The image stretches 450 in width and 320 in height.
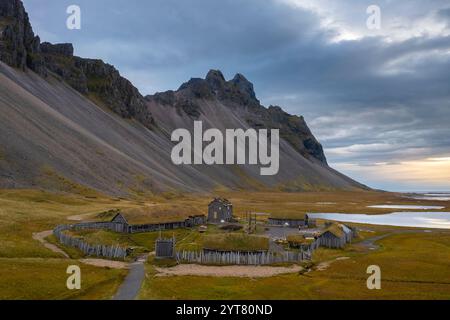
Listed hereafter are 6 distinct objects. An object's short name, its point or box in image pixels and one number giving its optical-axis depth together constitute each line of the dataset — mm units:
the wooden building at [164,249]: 58750
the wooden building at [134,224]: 78000
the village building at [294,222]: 99000
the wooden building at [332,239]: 75250
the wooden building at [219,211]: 95938
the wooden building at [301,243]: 69169
